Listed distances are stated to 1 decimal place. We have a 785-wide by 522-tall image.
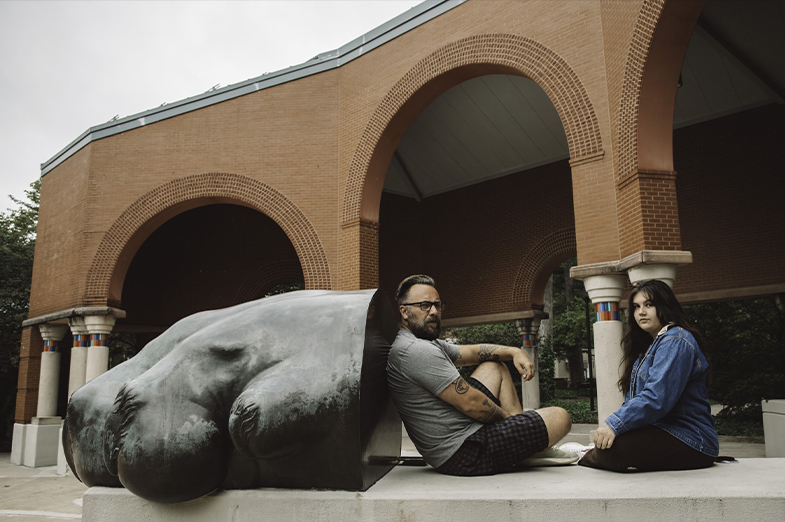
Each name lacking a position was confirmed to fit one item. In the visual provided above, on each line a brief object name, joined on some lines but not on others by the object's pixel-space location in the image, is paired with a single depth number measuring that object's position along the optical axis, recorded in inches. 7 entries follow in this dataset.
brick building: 284.4
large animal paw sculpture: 95.2
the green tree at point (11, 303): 669.3
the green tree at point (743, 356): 500.7
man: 108.3
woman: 105.6
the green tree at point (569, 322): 943.8
